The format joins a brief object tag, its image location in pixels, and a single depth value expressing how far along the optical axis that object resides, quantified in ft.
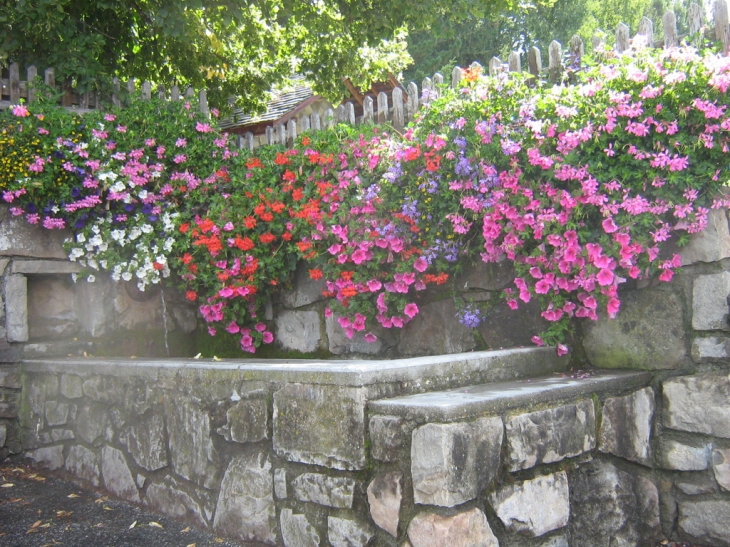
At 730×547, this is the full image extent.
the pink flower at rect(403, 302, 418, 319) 11.66
